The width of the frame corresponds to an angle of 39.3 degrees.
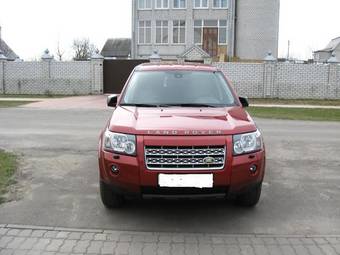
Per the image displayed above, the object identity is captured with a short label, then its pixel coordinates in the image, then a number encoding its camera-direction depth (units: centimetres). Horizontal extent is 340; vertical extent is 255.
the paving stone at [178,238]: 464
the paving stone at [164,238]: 464
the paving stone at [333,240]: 469
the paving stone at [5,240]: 447
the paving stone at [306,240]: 468
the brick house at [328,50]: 7144
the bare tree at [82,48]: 8144
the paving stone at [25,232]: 477
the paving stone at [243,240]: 464
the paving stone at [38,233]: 475
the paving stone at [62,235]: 471
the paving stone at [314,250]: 440
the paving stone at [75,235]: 469
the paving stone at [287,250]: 440
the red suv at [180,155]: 477
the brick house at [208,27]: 4628
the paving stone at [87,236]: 470
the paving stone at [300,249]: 441
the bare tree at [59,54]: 8024
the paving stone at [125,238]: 465
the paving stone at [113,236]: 468
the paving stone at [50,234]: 473
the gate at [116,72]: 3097
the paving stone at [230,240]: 464
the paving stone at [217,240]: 463
